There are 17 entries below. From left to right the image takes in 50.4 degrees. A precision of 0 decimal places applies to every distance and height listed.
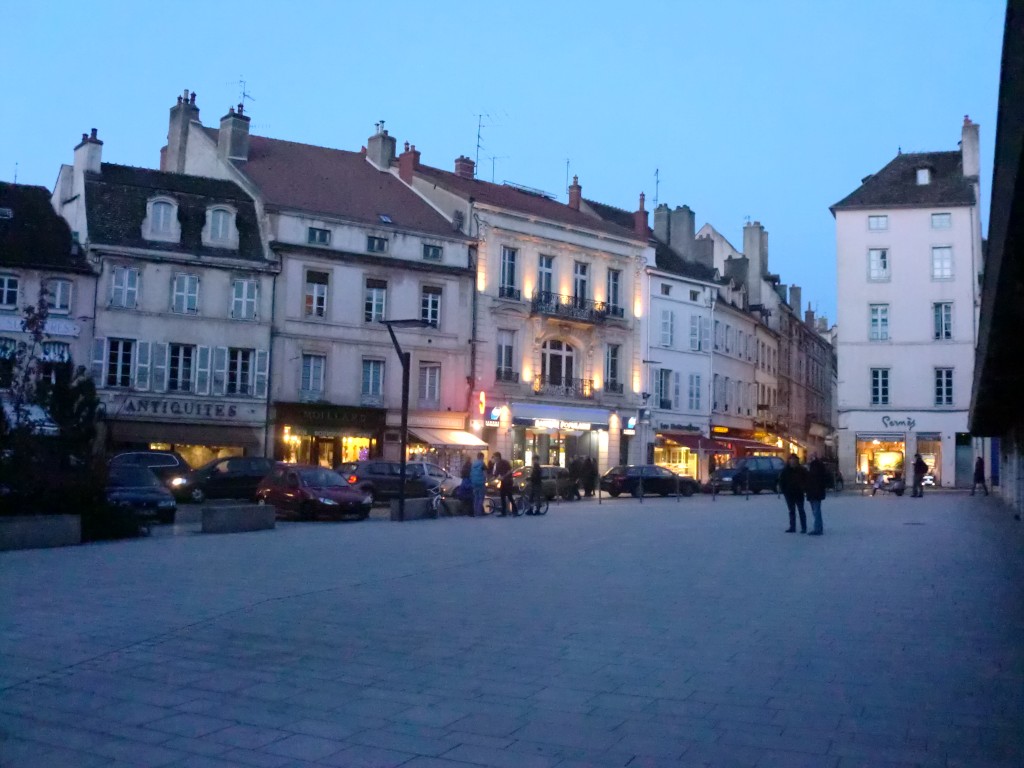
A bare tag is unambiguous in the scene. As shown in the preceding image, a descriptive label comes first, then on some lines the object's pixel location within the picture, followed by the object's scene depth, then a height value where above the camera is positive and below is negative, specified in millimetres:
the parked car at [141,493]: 20750 -1029
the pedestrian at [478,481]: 25781 -708
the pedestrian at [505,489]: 26250 -889
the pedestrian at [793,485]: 19500 -422
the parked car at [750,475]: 43594 -586
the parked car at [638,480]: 40438 -883
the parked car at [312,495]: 24203 -1102
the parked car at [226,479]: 29328 -995
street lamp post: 22672 +1035
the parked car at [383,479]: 31156 -886
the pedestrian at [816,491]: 19219 -504
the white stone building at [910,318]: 51688 +7065
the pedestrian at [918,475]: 38844 -331
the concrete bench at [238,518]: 19094 -1344
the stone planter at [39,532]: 15070 -1353
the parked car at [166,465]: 28500 -647
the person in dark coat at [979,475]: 39781 -263
